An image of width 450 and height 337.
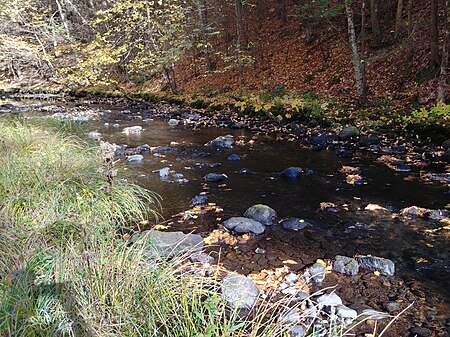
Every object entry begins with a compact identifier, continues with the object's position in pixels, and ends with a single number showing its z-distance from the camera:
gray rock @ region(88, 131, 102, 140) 11.28
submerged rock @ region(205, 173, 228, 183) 7.14
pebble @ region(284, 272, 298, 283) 3.77
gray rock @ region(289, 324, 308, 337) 2.89
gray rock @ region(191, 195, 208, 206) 5.99
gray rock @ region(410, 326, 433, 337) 3.03
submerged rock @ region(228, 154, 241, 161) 8.69
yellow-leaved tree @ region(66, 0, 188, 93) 18.09
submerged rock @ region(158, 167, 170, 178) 7.54
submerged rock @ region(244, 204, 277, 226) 5.25
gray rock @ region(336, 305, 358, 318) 3.13
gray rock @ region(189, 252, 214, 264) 4.04
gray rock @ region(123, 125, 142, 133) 12.63
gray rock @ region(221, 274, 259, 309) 3.07
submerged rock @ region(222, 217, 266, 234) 4.91
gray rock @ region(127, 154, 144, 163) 8.65
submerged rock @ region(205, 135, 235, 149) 10.01
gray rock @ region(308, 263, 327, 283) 3.80
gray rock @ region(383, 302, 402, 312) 3.34
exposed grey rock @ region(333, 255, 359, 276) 3.93
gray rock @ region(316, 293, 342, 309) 3.23
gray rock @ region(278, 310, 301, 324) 3.04
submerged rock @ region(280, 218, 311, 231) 5.09
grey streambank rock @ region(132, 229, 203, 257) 3.82
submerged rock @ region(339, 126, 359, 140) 10.02
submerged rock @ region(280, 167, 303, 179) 7.30
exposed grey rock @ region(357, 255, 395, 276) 3.93
